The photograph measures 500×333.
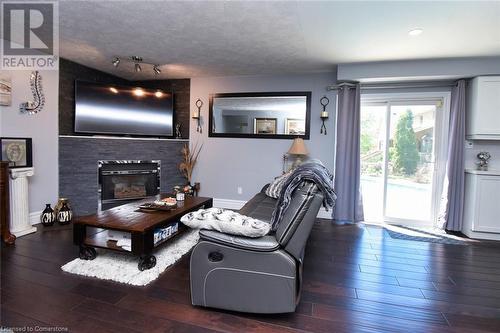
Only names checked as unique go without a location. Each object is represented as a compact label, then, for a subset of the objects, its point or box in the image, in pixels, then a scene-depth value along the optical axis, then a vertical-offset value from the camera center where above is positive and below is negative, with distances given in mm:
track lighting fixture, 3809 +1364
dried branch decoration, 4824 -83
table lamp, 4098 +54
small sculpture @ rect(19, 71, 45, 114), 3402 +712
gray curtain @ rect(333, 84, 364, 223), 4035 +39
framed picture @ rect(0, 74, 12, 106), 3080 +704
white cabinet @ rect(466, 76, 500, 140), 3438 +712
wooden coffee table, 2266 -664
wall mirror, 4438 +725
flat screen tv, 4094 +710
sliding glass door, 3977 +60
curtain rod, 3846 +1116
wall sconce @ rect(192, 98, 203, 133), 4887 +769
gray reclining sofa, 1692 -710
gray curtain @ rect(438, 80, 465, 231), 3646 -72
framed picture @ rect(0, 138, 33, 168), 3084 -21
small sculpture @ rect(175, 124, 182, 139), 4973 +427
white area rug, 2203 -1011
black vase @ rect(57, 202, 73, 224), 3561 -854
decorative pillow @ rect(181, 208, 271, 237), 1740 -451
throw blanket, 1826 -220
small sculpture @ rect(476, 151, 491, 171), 3672 +33
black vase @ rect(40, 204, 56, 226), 3477 -866
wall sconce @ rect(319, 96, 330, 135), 4309 +865
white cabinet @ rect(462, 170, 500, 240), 3455 -564
